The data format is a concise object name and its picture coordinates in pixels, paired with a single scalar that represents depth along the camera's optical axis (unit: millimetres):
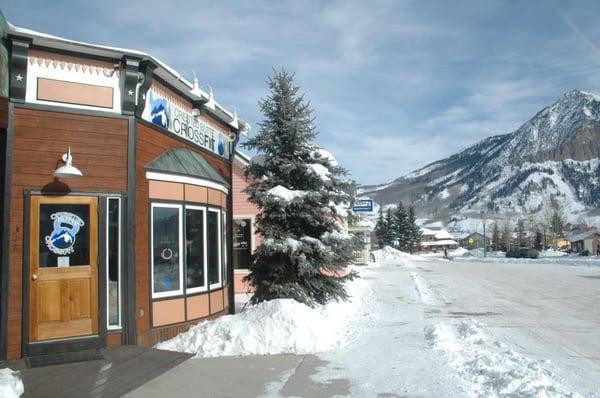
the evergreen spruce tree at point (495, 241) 124700
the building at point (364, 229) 45219
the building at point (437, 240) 176625
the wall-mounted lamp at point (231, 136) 14479
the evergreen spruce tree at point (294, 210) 12445
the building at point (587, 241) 98188
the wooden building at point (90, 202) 8555
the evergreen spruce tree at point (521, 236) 114688
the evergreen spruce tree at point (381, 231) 103669
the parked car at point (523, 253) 66938
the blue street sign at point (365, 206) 32312
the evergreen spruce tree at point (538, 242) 97000
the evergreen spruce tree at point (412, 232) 99312
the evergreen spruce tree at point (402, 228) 98688
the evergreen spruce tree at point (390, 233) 99475
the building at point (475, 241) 163050
